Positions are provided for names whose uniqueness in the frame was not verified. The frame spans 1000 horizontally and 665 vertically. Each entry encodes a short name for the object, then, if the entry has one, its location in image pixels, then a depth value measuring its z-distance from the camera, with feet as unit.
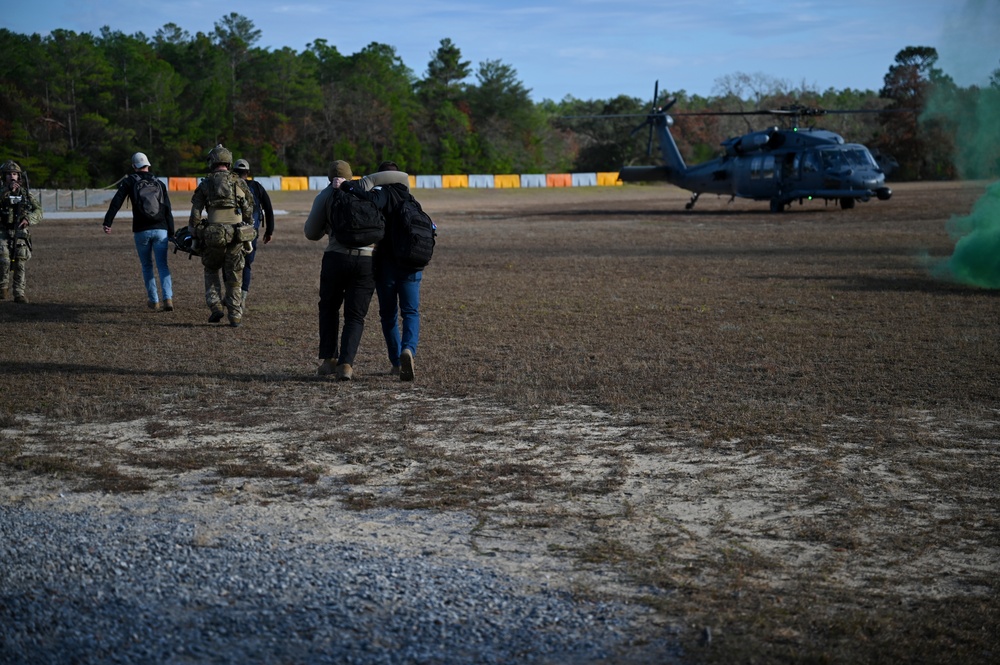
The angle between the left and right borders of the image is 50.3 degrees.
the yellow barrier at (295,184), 256.11
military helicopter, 117.91
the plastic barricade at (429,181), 285.25
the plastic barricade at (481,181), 298.97
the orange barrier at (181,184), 237.04
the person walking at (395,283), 29.43
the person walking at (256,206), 40.63
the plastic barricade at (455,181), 289.74
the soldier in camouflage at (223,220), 38.93
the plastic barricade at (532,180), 310.04
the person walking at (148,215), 43.04
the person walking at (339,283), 29.45
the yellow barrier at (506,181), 305.12
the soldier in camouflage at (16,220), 47.32
